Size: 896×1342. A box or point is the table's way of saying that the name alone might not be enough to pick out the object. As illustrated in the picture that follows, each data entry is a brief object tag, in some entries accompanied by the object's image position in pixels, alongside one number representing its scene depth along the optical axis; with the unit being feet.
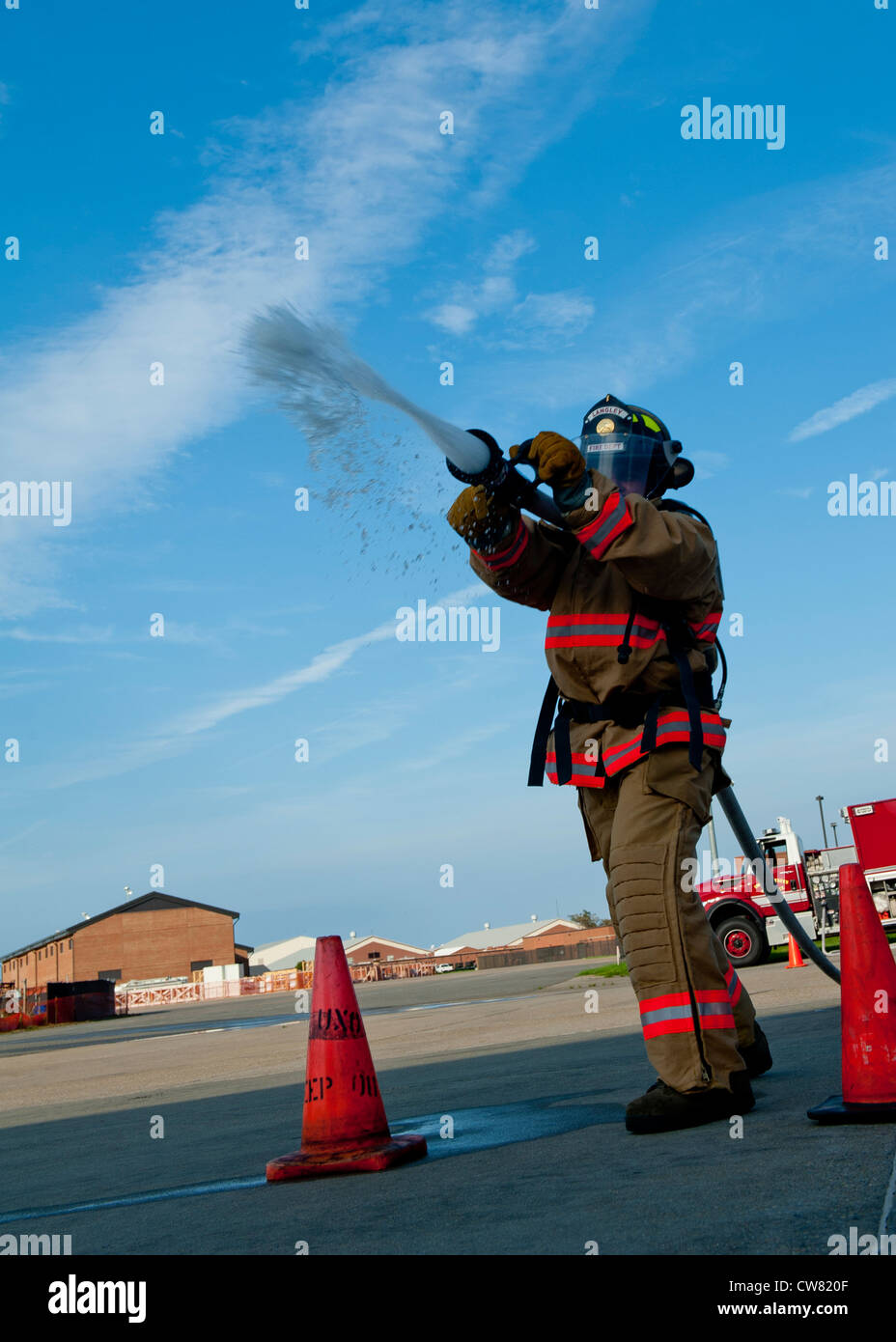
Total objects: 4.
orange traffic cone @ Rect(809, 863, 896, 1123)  11.12
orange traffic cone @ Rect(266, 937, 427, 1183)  12.31
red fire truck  53.62
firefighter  12.62
